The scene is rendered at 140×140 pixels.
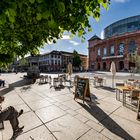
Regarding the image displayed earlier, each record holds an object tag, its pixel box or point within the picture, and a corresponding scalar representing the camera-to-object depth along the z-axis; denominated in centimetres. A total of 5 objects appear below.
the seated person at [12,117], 283
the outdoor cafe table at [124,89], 523
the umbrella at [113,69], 860
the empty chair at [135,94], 471
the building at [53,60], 4868
